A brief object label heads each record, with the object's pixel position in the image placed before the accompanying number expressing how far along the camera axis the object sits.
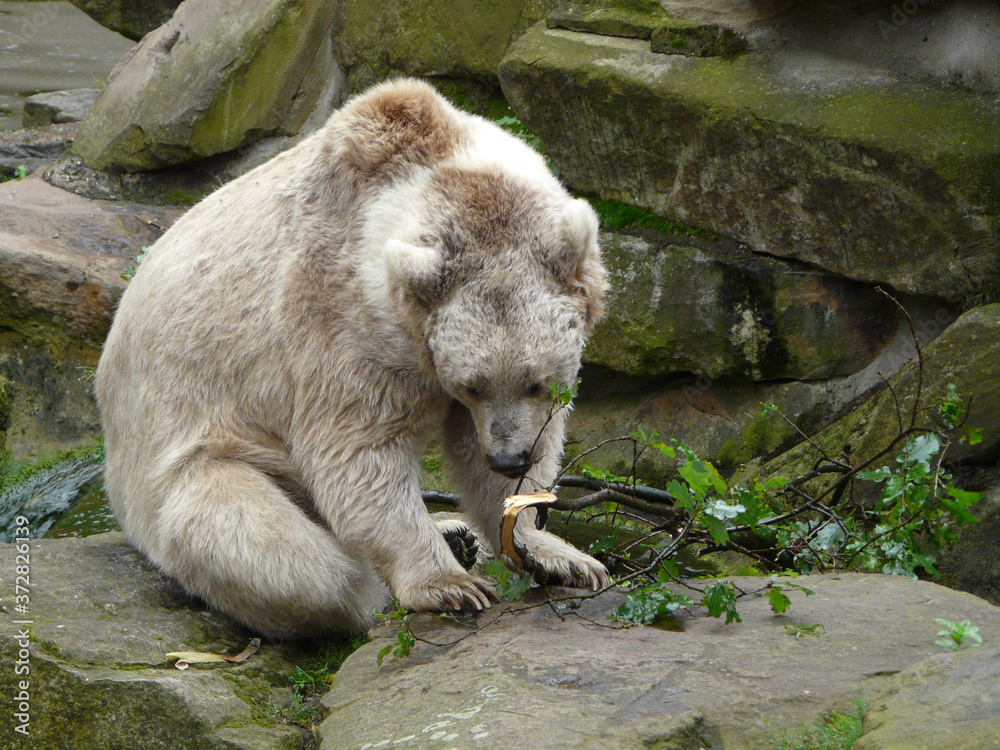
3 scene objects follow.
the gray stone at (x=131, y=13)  25.08
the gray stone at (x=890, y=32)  11.37
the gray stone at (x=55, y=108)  28.31
